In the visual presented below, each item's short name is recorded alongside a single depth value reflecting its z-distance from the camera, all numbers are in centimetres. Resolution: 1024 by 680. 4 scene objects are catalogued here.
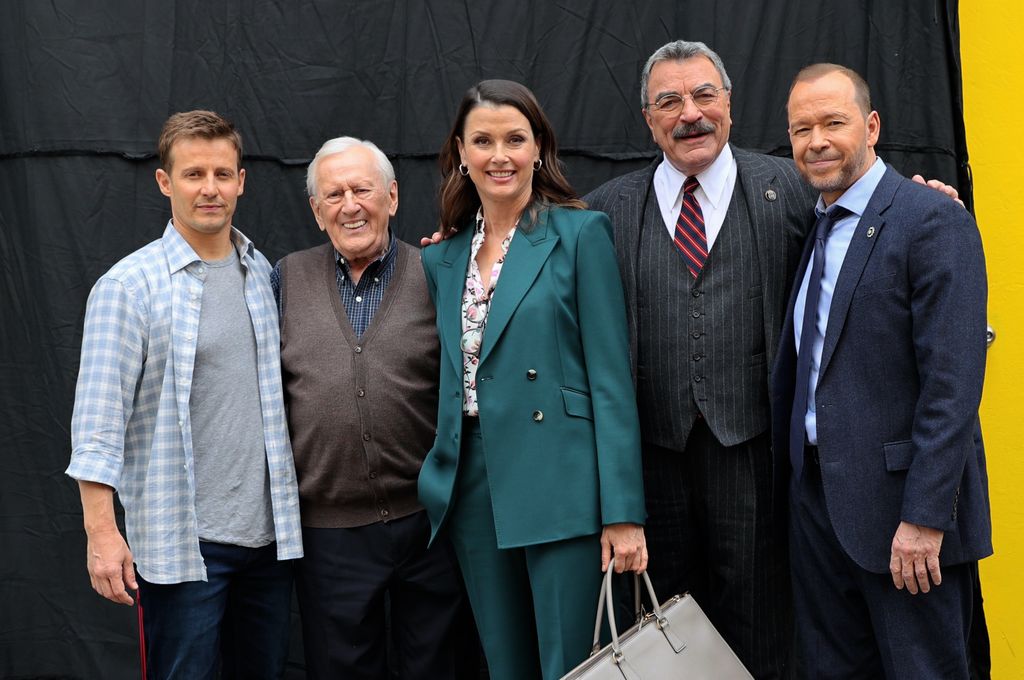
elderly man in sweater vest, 263
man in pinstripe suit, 254
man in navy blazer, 218
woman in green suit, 242
